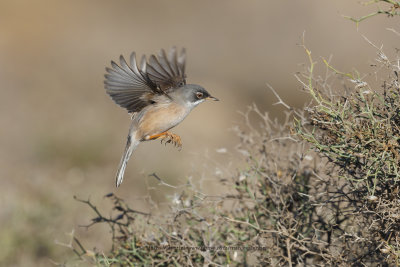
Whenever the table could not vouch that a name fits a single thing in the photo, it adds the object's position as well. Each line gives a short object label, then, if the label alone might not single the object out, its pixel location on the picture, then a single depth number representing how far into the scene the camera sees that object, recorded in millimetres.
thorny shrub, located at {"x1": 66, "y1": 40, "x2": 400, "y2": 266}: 6277
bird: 8977
